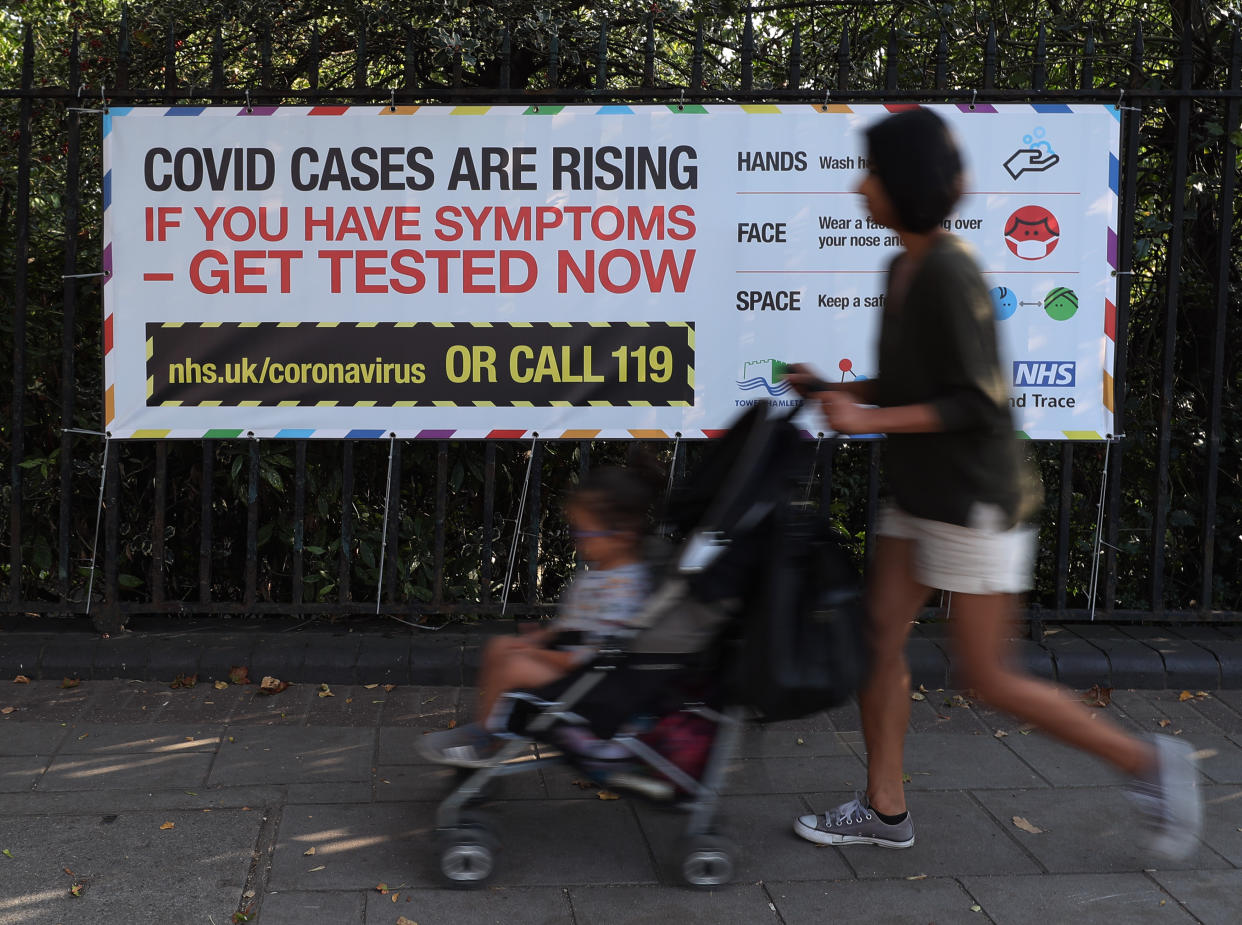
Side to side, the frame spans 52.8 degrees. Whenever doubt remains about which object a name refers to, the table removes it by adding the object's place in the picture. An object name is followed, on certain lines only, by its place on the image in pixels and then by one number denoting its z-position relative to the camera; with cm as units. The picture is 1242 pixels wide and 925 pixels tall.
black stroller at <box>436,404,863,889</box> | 303
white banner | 504
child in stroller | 332
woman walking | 312
